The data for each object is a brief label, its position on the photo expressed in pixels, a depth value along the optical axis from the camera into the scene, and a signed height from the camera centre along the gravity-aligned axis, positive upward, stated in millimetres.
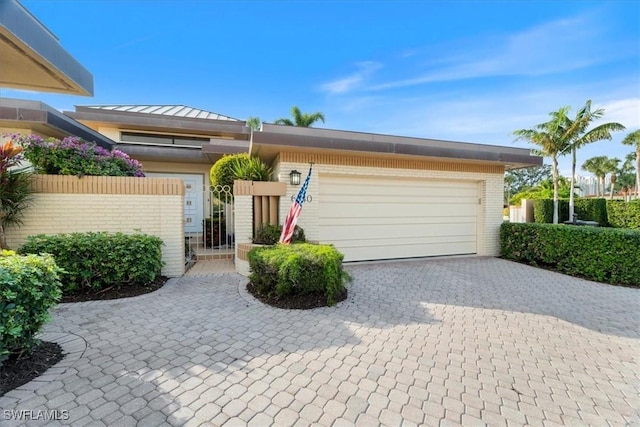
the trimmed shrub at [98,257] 4434 -844
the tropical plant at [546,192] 18922 +1095
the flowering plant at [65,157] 5254 +1003
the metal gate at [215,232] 7781 -918
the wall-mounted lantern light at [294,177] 6699 +744
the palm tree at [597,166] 34125 +5236
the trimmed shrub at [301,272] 4277 -1053
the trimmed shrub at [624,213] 13828 -352
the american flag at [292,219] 5254 -234
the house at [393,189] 6820 +529
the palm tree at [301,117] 20734 +6899
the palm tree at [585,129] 13430 +3881
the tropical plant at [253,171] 6676 +898
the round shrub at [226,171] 7953 +1085
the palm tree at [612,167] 33625 +4935
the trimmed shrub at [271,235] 6145 -653
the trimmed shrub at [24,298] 2271 -829
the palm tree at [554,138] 14078 +3659
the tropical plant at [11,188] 4582 +344
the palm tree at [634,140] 20750 +5216
